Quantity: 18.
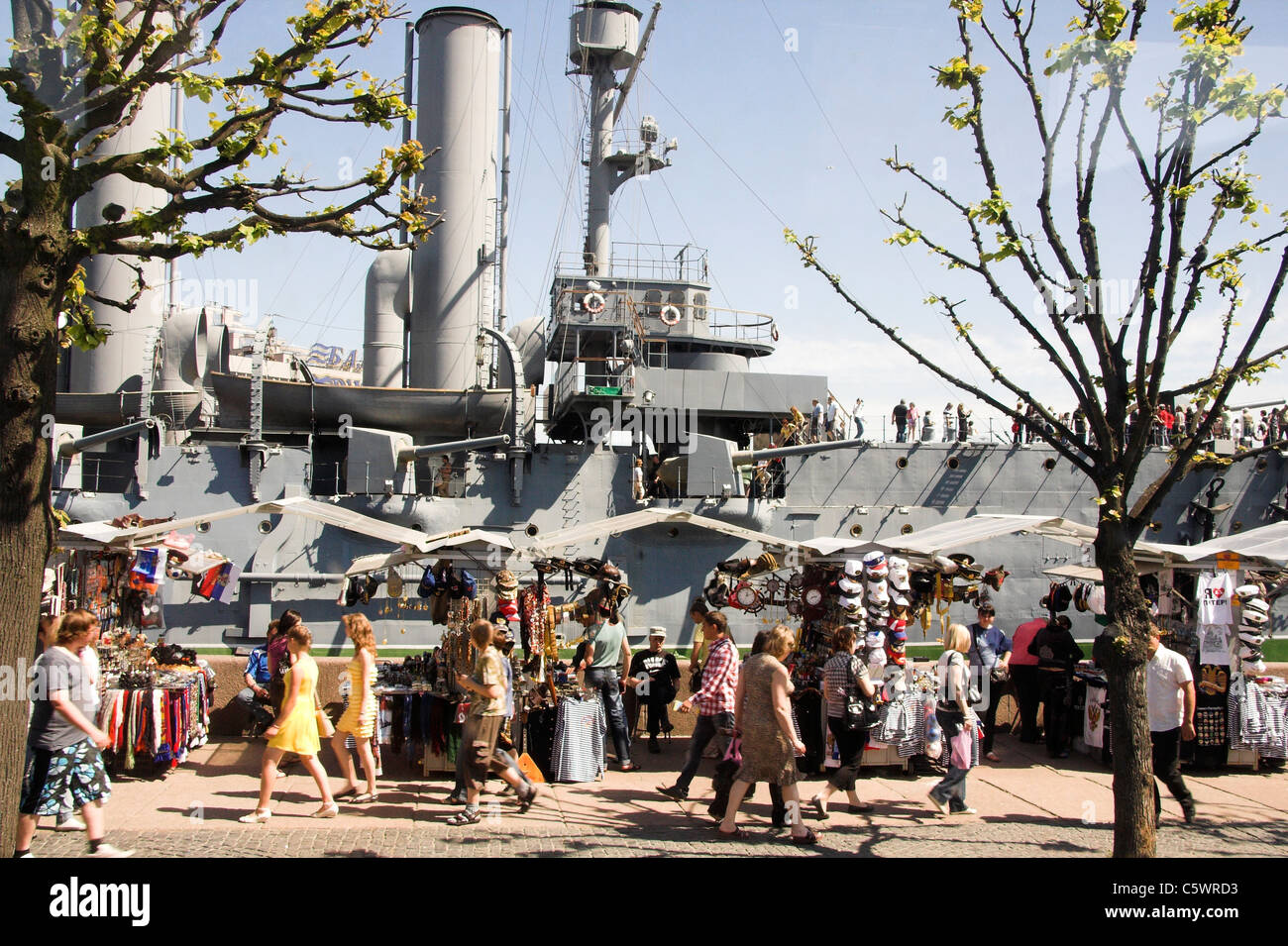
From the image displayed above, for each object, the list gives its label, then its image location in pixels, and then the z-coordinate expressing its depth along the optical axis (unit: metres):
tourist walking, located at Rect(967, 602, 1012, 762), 9.63
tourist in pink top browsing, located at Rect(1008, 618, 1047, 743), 10.05
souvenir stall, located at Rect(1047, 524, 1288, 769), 9.07
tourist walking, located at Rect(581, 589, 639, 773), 8.91
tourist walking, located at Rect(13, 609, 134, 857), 5.67
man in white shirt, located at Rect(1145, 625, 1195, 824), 7.27
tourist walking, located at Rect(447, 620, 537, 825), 7.00
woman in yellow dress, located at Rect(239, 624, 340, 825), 6.89
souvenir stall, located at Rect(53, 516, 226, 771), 8.08
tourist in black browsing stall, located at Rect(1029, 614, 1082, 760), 9.56
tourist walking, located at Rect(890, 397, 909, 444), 20.64
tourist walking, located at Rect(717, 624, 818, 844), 6.49
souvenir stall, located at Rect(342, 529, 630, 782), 8.45
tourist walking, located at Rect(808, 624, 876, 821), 7.43
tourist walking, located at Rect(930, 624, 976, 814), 7.27
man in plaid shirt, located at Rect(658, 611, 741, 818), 7.46
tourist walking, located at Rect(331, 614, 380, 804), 7.55
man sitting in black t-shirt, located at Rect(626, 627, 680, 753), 9.83
